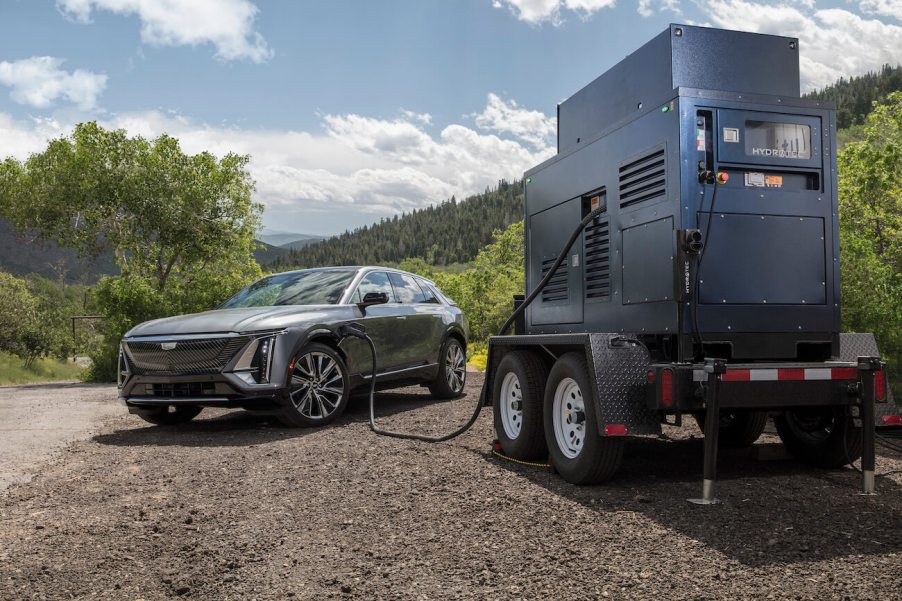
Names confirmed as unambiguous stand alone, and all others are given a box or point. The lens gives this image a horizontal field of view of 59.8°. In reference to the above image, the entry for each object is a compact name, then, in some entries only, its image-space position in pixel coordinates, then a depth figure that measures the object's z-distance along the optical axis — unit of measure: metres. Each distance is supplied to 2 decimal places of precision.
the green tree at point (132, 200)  26.88
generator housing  5.26
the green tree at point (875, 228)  14.77
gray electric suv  7.86
